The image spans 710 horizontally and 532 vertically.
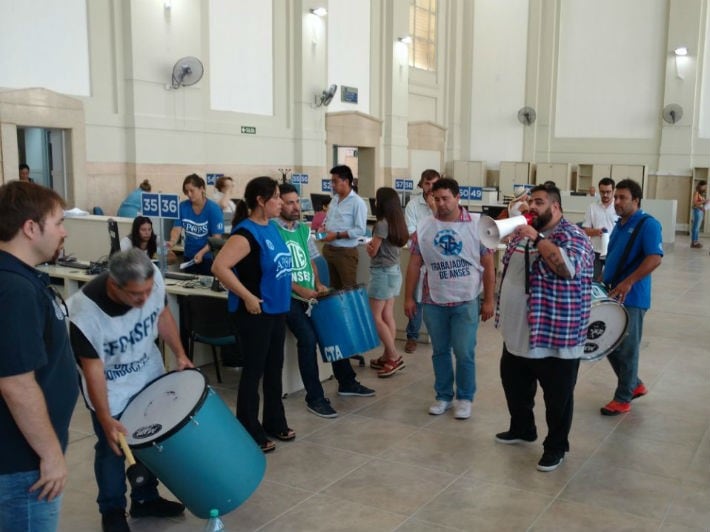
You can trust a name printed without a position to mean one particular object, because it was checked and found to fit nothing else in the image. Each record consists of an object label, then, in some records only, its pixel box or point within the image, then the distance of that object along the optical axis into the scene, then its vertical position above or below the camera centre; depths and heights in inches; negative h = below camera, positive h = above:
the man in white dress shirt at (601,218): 295.3 -21.7
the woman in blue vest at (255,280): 151.9 -24.3
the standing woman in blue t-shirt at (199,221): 248.1 -18.9
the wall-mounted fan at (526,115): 790.5 +59.7
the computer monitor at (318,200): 409.1 -18.8
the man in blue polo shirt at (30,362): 72.9 -20.4
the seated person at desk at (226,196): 380.8 -15.6
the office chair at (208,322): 206.8 -45.2
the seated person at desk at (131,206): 368.8 -20.5
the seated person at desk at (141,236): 240.1 -23.6
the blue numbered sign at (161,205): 211.9 -11.4
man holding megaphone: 143.9 -27.6
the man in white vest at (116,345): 107.3 -28.6
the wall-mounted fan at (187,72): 439.5 +58.5
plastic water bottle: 119.7 -59.9
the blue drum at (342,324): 186.4 -40.8
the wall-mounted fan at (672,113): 716.0 +57.3
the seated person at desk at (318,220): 311.1 -23.2
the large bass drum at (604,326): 163.5 -36.2
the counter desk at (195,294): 205.2 -42.5
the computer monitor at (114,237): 232.1 -22.9
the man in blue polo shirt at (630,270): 180.5 -25.8
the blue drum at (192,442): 109.8 -42.9
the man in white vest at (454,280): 178.9 -28.2
